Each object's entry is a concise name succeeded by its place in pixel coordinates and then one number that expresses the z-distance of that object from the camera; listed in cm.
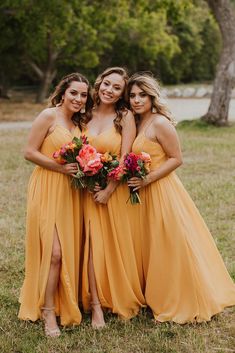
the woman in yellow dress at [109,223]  443
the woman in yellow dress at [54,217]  433
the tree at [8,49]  2358
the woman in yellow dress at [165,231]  449
